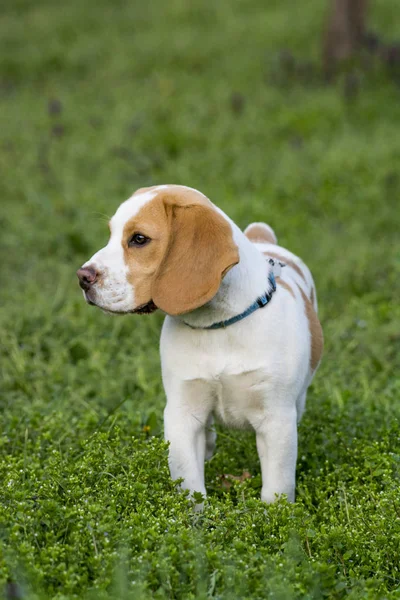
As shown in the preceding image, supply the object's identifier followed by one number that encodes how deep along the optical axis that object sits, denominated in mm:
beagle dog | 6699
